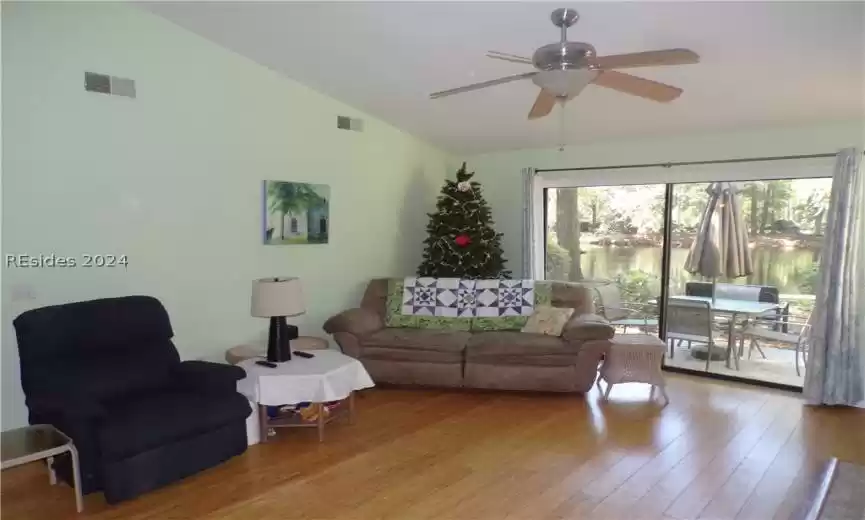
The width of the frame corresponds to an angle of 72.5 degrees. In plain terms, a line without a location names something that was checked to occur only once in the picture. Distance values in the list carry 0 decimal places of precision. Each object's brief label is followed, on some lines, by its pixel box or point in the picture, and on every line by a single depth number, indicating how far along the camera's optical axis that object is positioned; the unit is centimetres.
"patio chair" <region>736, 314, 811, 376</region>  527
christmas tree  605
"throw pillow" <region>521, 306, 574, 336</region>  507
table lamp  396
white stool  472
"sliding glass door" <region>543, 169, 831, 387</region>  528
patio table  542
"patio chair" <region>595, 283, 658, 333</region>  609
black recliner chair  303
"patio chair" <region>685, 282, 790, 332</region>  539
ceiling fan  263
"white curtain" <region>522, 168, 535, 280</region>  630
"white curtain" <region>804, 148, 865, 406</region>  451
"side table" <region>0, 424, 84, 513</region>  283
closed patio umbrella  553
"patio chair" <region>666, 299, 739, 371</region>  560
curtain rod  484
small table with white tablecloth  379
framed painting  500
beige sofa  477
